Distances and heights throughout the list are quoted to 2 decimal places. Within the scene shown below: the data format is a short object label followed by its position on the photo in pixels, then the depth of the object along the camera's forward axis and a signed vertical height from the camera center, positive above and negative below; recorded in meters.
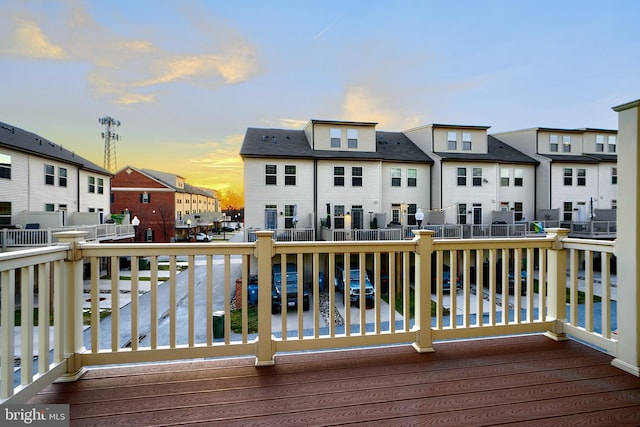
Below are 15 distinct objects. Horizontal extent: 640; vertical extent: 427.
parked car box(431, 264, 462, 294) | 10.97 -2.60
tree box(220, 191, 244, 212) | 47.44 +2.01
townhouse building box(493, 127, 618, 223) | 16.55 +2.26
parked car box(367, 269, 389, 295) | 12.69 -2.87
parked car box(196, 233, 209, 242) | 29.16 -2.35
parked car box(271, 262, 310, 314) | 8.95 -2.39
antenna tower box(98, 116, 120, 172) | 22.51 +5.86
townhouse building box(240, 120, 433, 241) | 14.20 +1.62
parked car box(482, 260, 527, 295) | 13.56 -2.89
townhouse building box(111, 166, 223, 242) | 27.19 +1.01
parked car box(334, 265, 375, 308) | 10.30 -2.53
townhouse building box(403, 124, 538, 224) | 15.67 +1.81
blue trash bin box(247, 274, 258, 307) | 9.49 -2.61
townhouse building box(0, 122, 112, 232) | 11.76 +1.33
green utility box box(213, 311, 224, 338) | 7.01 -2.66
